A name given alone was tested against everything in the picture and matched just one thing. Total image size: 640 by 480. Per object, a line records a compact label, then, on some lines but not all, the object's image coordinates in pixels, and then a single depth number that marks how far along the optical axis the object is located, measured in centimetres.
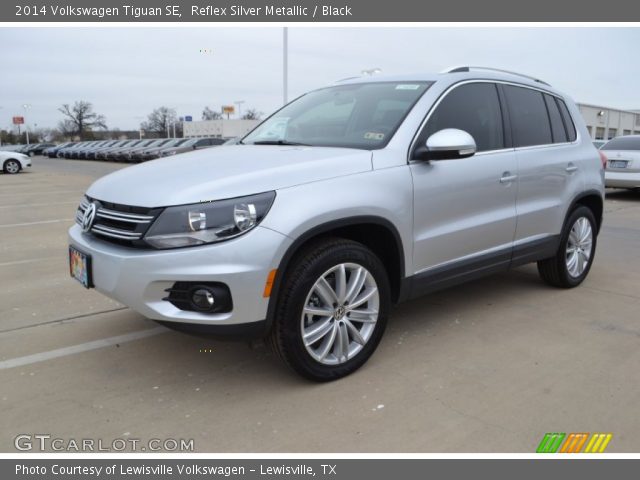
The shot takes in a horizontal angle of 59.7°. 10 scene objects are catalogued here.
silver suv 273
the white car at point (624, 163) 1228
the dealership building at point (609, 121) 5069
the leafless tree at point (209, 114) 8270
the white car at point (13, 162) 2318
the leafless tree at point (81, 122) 8425
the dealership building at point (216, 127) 5177
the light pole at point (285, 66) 2228
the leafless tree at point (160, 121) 8100
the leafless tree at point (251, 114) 7756
